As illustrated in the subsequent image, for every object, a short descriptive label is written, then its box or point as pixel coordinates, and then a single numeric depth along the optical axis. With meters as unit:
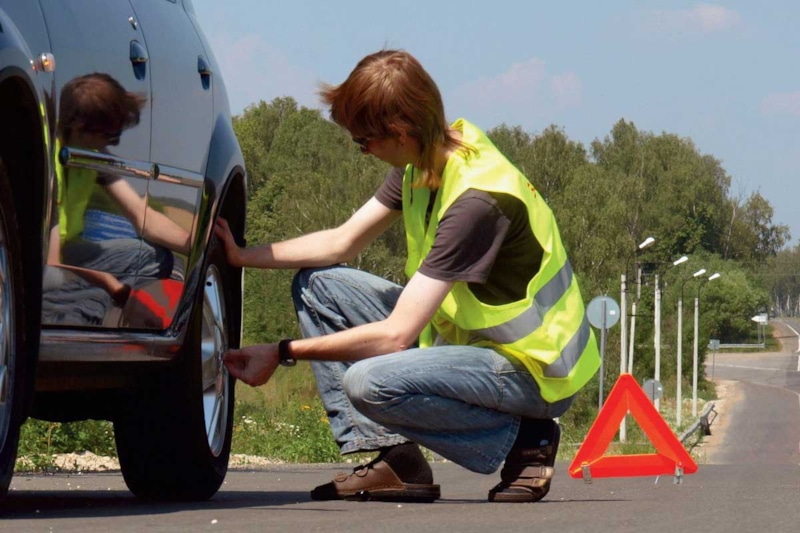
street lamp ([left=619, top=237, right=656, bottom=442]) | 44.16
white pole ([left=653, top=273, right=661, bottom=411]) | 54.81
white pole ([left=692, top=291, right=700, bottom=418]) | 65.69
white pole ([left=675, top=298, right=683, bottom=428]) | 63.17
